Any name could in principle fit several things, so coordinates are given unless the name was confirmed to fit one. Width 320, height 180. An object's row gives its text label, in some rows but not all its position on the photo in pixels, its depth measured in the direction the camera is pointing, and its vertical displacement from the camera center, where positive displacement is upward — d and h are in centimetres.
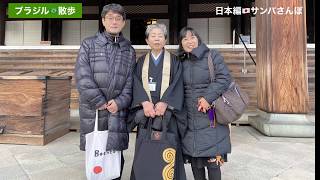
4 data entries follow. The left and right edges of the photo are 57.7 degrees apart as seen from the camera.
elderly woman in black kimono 223 +6
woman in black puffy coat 225 -5
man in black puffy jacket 242 +16
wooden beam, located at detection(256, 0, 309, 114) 504 +62
